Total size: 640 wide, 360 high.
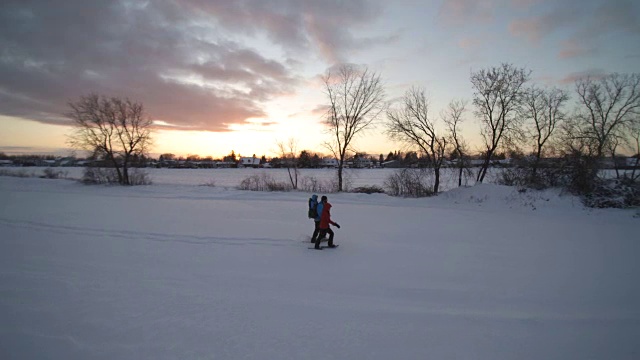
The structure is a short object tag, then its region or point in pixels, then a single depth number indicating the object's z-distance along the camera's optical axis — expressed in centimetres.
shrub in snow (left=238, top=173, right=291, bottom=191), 2622
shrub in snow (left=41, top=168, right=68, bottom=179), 4165
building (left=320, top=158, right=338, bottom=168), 11325
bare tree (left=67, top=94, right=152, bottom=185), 3262
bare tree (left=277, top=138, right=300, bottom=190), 2992
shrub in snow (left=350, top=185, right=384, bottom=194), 2405
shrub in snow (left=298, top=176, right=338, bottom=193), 2572
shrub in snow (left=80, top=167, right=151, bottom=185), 3319
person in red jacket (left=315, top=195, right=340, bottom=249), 909
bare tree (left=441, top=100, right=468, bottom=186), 2311
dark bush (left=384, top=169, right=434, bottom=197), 2313
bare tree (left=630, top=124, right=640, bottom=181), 1665
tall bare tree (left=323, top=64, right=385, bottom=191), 2788
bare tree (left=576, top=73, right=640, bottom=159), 1932
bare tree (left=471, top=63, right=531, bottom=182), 2170
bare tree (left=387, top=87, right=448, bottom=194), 2348
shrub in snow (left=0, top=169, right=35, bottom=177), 4312
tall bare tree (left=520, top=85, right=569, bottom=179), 2330
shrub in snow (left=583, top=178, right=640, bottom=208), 1483
